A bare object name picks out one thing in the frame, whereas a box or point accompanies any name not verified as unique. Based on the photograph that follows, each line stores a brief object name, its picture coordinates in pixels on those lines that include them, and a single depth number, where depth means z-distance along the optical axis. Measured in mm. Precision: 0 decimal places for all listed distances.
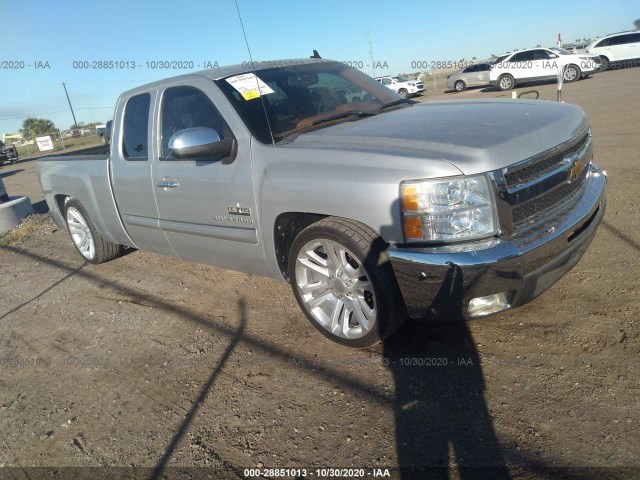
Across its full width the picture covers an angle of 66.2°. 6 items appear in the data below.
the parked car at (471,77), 27531
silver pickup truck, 2580
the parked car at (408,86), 30422
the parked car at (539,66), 21688
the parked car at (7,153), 26791
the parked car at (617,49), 23656
